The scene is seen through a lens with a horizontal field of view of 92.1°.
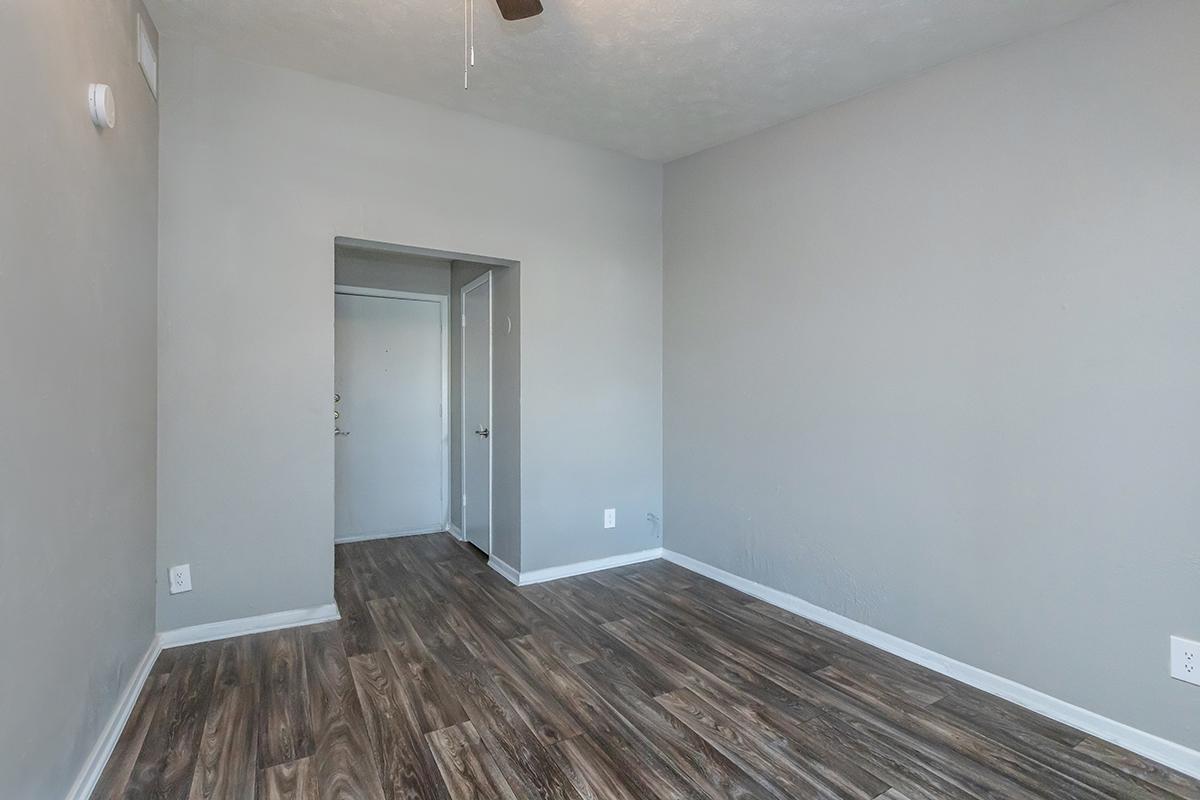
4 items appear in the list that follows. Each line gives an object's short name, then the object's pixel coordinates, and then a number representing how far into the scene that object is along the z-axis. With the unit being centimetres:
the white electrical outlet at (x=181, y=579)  267
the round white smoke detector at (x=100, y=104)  179
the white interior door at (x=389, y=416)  455
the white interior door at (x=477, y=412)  411
